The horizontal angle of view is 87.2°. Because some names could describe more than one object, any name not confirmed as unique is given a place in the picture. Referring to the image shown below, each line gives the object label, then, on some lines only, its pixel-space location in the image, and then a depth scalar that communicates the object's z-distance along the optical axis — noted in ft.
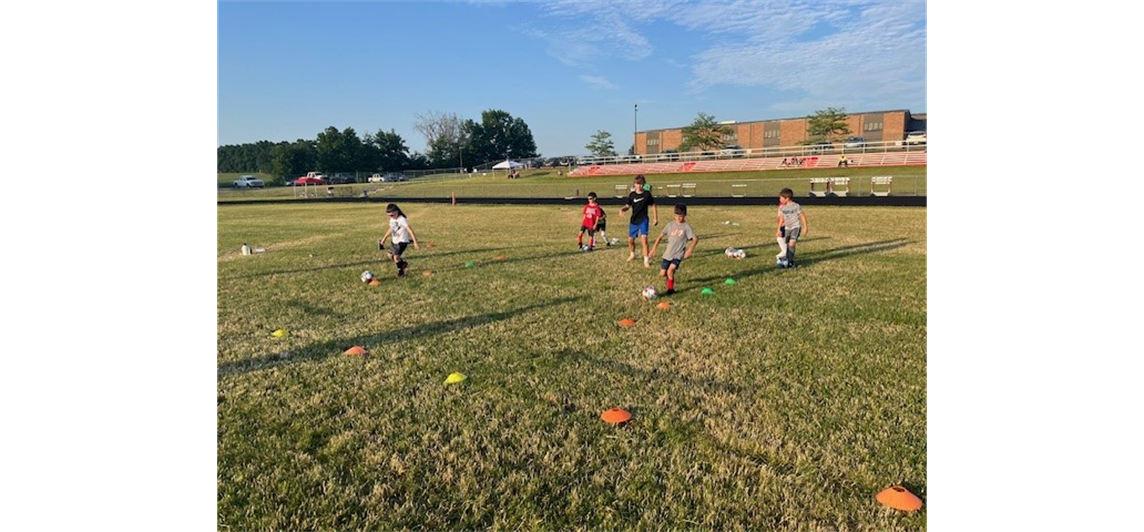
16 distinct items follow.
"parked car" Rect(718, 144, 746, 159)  213.05
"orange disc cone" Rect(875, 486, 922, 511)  10.60
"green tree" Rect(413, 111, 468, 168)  336.49
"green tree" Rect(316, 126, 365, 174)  296.10
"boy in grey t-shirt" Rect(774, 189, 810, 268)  36.58
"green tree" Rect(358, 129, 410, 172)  317.83
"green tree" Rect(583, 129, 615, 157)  285.84
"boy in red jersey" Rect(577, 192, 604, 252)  45.85
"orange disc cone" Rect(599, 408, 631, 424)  14.58
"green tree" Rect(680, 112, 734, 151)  255.91
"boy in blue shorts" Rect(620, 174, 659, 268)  39.60
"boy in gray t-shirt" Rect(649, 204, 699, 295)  30.40
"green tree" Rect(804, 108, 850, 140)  227.20
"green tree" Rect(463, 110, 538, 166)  359.66
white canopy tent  250.51
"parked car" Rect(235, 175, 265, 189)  211.41
